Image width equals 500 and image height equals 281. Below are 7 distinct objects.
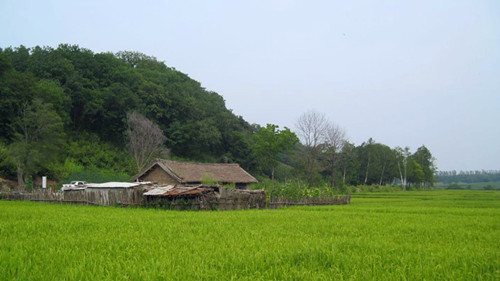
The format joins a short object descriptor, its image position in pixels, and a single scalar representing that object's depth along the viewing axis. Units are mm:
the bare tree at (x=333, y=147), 50906
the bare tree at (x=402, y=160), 73000
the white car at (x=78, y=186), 23430
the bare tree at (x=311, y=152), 45994
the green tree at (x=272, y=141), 42562
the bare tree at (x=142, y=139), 39562
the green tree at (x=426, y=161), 79188
